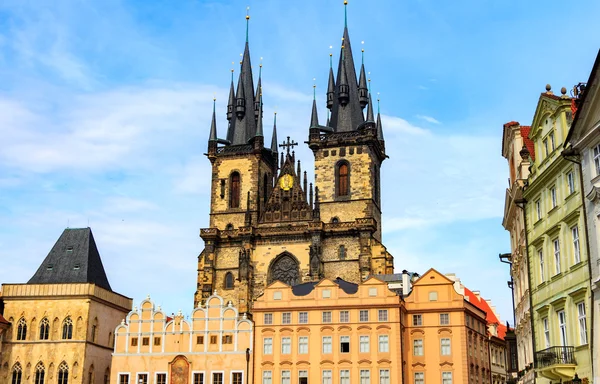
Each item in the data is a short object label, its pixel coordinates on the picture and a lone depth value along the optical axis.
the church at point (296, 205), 70.19
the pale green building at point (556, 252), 23.77
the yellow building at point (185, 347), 53.66
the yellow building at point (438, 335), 51.41
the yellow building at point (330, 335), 51.19
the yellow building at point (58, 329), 57.47
